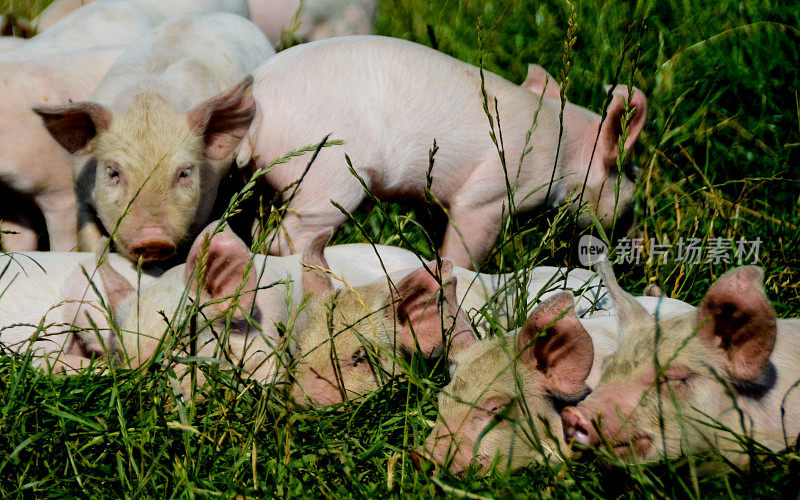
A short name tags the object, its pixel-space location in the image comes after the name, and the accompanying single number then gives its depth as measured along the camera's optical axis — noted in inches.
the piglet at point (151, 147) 292.4
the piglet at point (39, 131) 338.3
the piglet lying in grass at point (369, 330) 229.6
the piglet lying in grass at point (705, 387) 186.5
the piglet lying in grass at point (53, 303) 272.7
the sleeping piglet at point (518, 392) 200.2
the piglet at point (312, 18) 519.8
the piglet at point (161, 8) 450.6
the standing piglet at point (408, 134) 332.2
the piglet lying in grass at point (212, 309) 227.8
